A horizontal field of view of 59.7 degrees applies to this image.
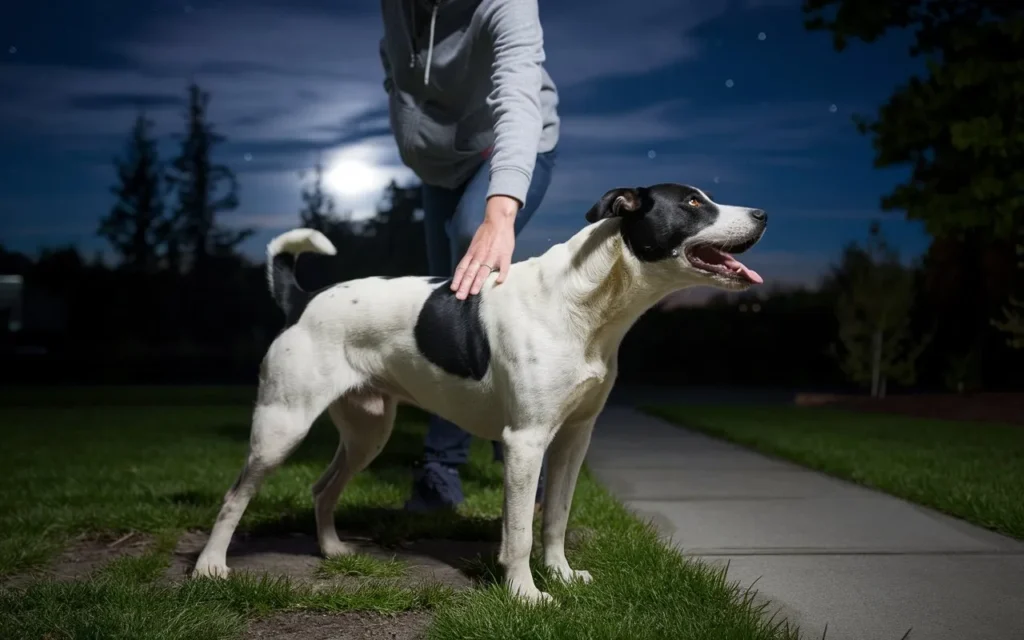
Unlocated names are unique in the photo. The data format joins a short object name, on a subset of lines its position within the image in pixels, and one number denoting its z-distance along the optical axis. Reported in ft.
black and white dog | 7.52
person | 8.34
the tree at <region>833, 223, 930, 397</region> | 35.91
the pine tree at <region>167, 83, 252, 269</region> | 42.98
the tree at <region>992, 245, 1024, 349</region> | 28.50
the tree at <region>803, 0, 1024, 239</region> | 29.01
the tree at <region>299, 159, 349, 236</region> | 39.28
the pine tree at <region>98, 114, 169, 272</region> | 42.32
